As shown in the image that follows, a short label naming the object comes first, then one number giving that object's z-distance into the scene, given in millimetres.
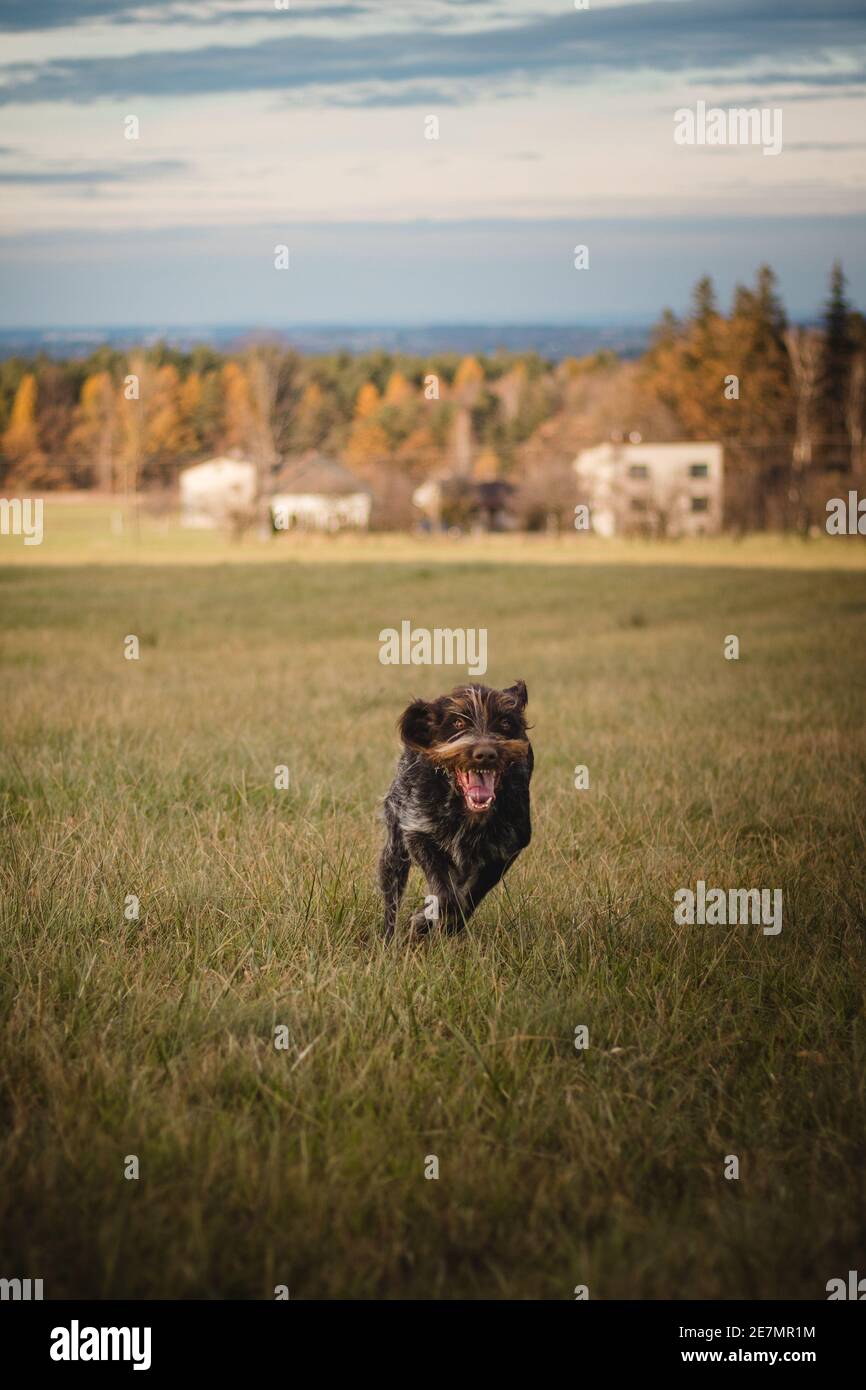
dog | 5195
